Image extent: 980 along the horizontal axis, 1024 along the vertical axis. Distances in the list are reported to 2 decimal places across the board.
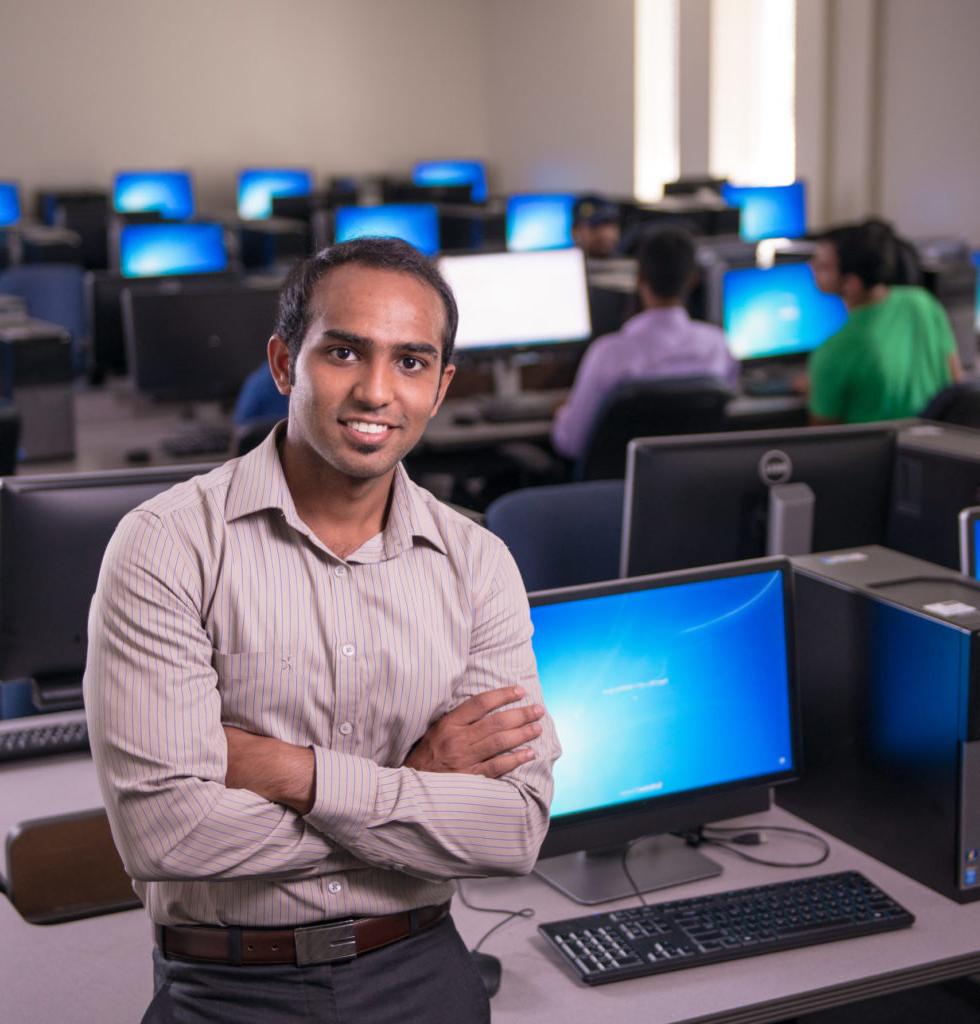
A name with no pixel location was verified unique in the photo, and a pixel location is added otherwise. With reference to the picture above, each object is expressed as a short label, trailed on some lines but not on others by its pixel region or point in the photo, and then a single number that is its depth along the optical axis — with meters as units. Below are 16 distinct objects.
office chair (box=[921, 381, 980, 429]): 3.64
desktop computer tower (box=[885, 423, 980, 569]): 2.56
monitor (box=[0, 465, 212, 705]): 2.22
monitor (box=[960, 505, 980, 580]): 2.32
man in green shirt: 4.14
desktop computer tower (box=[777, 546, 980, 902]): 1.95
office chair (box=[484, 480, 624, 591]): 2.86
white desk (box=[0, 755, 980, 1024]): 1.73
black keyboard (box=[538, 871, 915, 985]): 1.80
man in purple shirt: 4.50
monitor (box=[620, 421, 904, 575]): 2.44
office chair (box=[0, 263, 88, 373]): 6.31
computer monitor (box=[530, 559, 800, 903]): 1.97
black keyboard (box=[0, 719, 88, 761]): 2.37
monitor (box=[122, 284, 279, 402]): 4.91
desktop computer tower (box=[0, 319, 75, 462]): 4.38
